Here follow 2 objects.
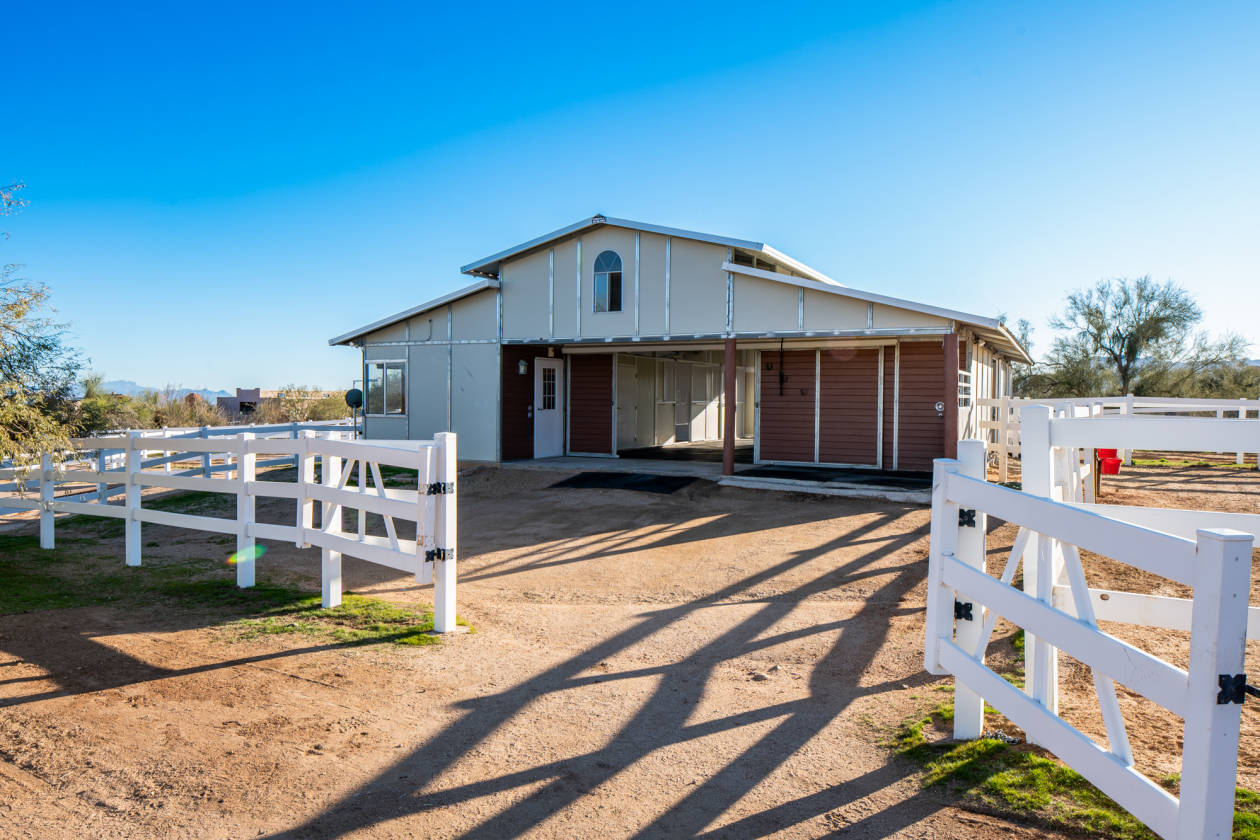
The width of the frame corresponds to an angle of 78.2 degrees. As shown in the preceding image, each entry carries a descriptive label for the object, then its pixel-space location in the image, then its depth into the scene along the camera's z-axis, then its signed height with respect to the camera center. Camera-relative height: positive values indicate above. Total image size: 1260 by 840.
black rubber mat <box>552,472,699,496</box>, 12.98 -1.39
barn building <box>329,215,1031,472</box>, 13.19 +1.05
